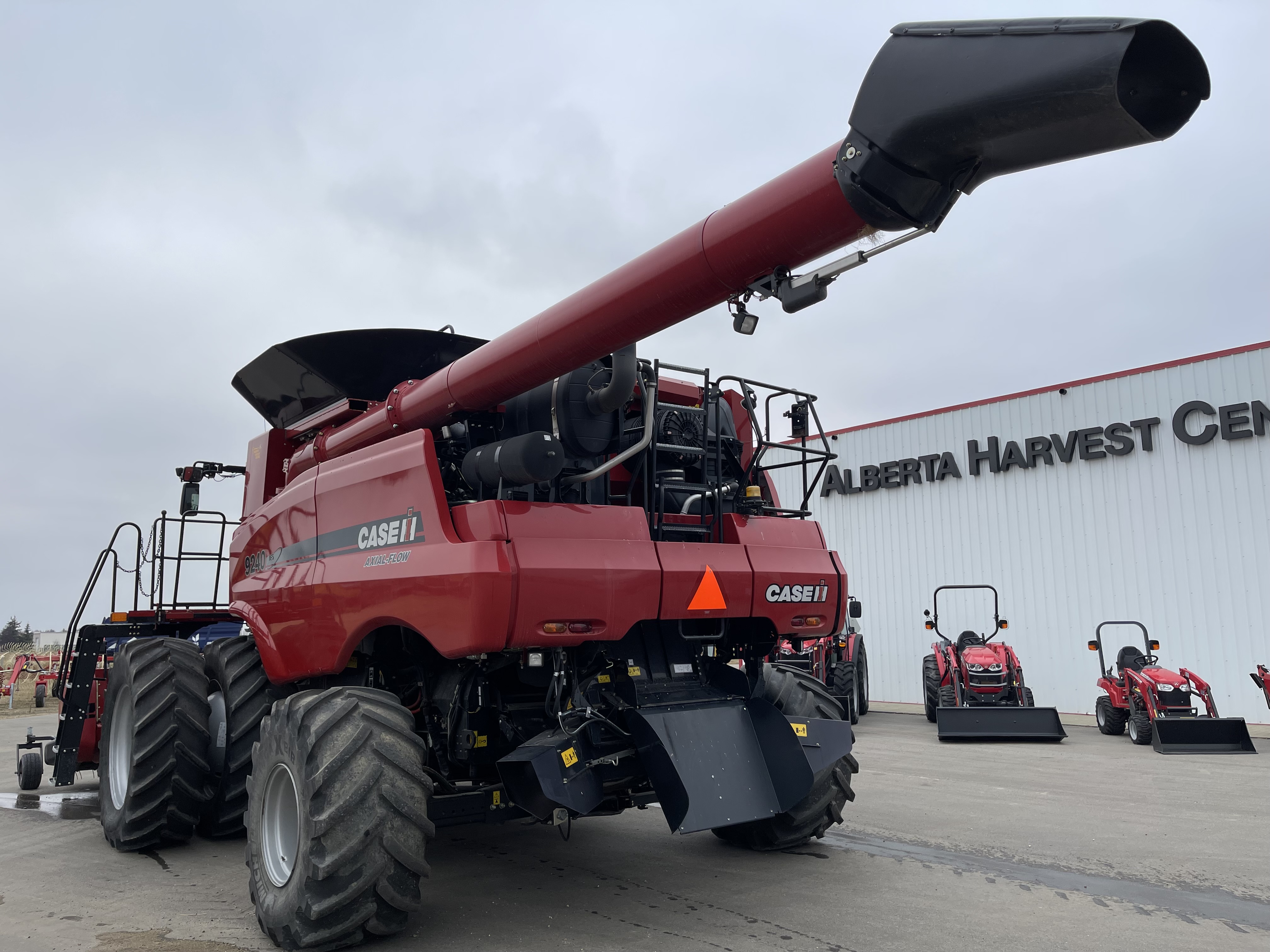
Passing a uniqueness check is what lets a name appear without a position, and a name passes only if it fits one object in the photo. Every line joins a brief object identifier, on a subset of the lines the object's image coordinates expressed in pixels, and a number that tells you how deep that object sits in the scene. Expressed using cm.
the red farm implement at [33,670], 2145
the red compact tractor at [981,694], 1225
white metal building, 1483
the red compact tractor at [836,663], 1471
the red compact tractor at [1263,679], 1277
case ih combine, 285
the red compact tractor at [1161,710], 1116
